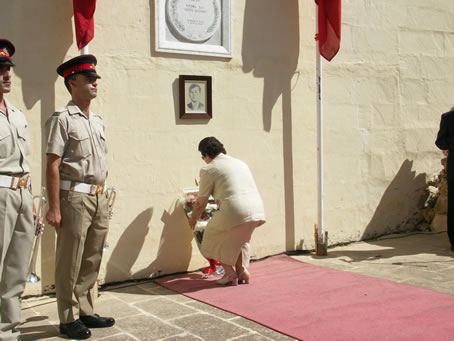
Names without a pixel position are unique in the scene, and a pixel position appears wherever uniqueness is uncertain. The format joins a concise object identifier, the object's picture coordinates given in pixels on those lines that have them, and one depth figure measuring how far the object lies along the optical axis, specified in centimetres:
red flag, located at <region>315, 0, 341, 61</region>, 587
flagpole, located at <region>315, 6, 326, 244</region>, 605
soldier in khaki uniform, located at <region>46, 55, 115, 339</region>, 363
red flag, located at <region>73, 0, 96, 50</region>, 447
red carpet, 366
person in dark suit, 618
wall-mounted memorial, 514
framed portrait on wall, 526
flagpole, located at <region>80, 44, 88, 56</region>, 450
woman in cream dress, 480
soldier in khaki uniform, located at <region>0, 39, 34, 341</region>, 320
